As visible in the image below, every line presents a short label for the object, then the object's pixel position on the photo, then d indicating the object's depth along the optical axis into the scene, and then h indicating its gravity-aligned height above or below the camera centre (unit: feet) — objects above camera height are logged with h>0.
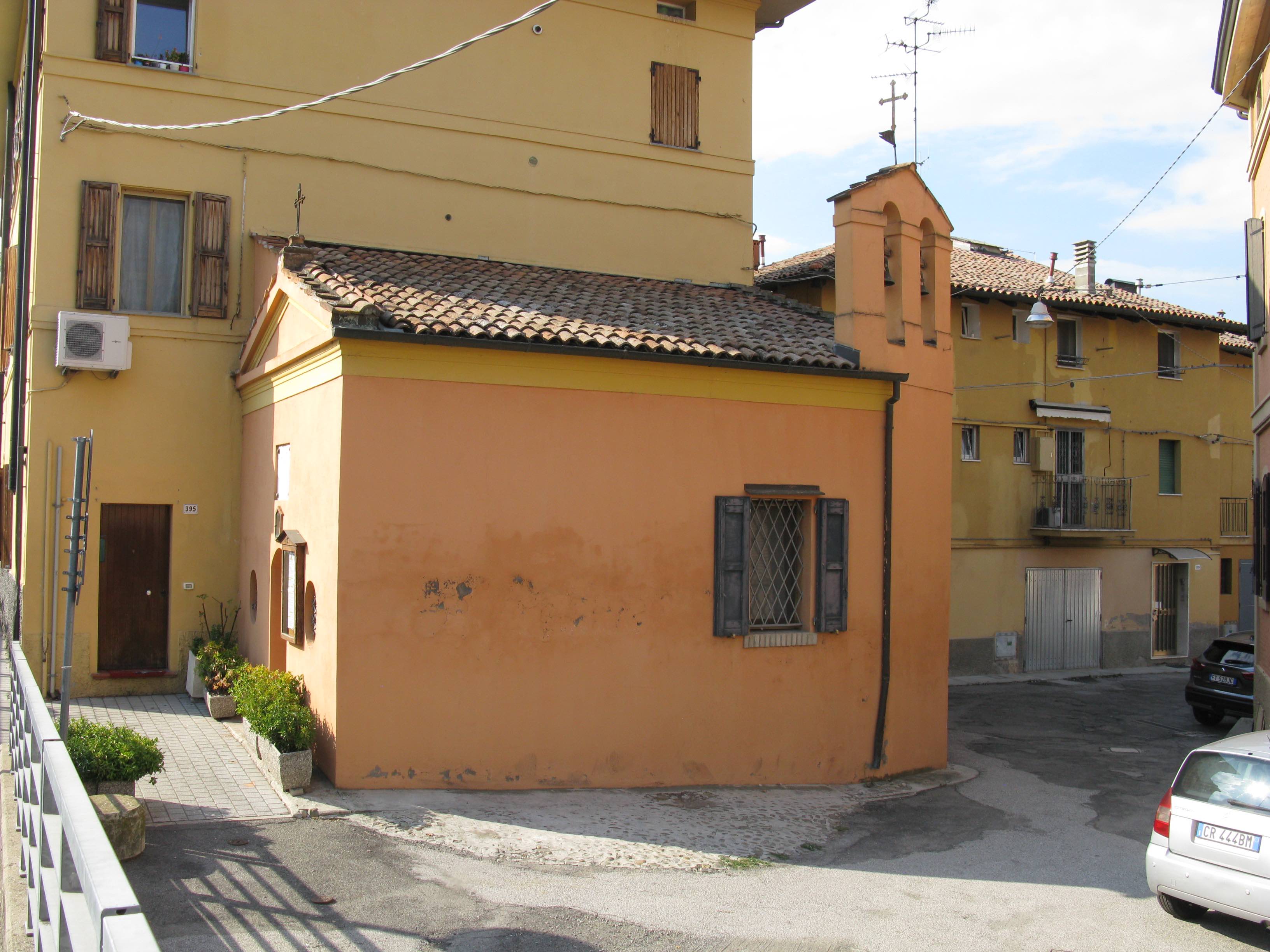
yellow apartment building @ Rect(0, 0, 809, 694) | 41.22 +13.93
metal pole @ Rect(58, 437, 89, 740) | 23.95 -1.12
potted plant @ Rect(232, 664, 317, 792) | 28.02 -5.78
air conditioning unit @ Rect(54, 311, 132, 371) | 39.75 +6.65
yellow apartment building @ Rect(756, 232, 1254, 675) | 70.85 +4.66
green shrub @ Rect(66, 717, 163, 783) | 25.07 -5.81
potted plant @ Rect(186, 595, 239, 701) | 40.86 -4.84
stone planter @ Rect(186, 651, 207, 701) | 40.55 -6.57
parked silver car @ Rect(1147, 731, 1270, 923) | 21.42 -6.46
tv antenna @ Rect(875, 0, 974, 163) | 47.24 +22.00
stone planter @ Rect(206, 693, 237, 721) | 37.35 -6.80
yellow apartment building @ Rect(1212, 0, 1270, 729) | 40.14 +14.80
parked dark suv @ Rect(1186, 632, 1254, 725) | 51.31 -7.34
